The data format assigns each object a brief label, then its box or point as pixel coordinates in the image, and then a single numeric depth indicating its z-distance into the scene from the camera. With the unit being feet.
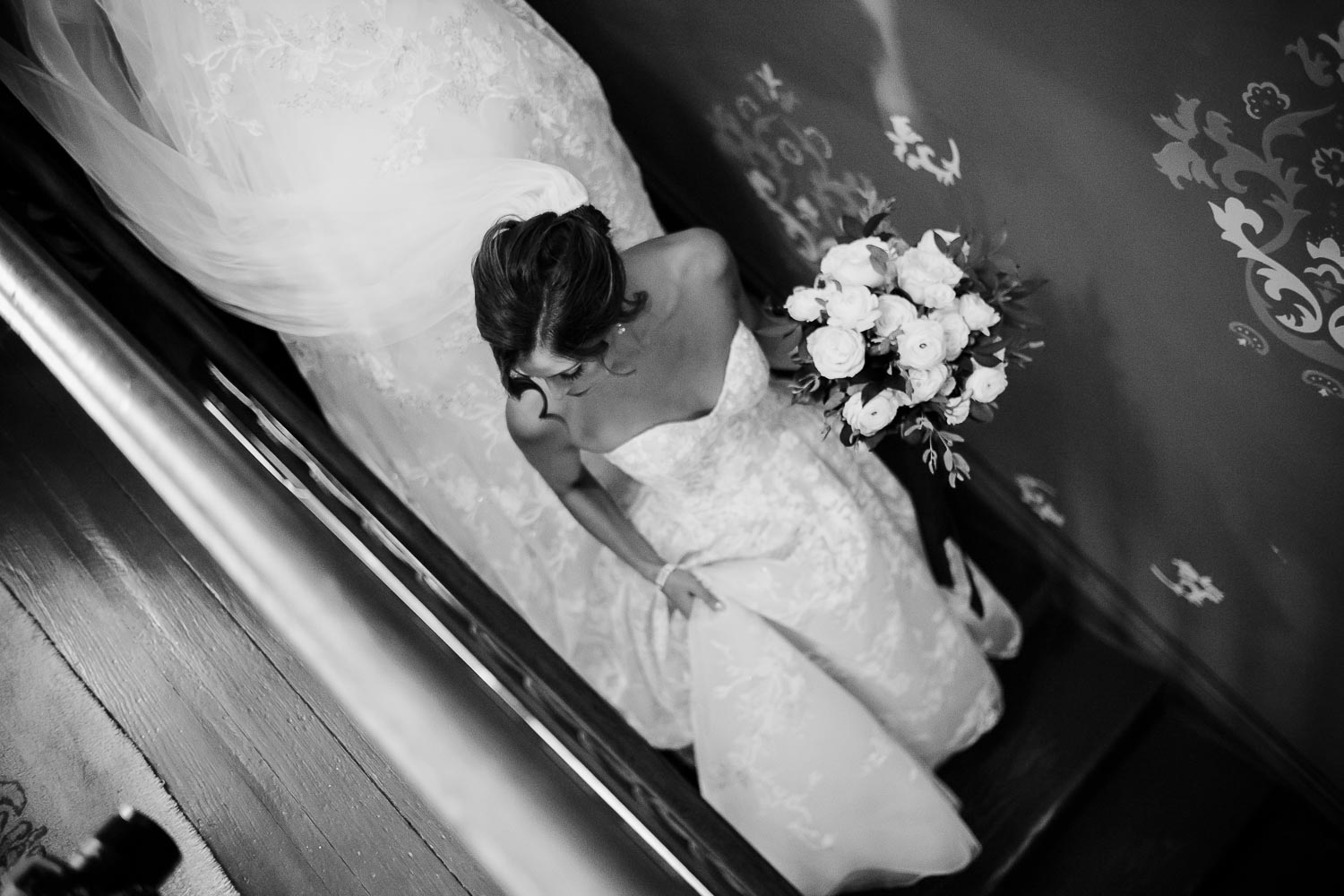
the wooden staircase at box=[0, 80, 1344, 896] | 9.12
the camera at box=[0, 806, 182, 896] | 2.61
